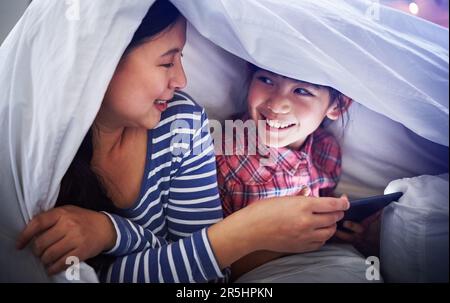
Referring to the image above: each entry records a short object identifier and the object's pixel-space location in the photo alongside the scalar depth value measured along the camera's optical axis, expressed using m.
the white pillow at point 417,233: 0.62
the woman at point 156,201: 0.61
